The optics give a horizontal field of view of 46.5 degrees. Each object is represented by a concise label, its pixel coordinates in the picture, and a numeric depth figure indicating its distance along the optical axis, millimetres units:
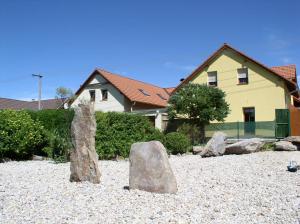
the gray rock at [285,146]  15359
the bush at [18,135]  14539
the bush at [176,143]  16906
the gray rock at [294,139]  15661
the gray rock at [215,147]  14570
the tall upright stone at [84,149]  8228
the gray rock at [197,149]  16661
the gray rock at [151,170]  7180
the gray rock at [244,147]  14703
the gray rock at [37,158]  15623
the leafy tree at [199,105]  21547
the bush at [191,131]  20384
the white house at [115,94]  32000
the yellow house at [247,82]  25500
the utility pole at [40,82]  37638
